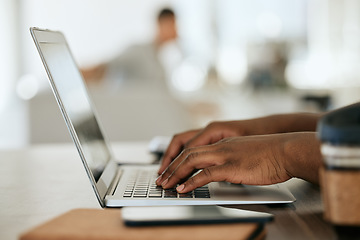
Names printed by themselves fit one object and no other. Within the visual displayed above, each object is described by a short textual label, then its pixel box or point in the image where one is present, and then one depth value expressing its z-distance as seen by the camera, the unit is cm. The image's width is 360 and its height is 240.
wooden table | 69
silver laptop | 82
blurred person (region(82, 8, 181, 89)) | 584
